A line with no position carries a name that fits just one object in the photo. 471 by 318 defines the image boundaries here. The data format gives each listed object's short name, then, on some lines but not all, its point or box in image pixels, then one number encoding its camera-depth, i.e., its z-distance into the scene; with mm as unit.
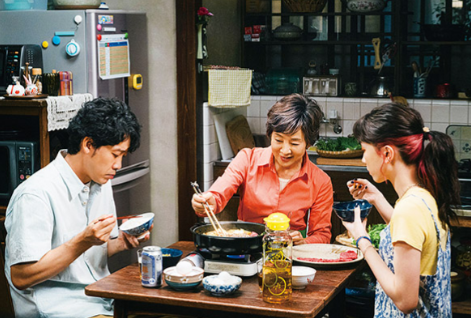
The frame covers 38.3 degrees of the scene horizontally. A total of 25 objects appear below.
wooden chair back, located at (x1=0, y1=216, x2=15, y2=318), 2666
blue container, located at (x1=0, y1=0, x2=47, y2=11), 4195
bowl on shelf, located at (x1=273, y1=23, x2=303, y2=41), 5367
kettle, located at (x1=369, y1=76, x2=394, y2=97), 5227
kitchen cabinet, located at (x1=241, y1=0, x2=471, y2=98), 5336
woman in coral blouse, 3154
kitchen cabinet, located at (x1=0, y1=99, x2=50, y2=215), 3604
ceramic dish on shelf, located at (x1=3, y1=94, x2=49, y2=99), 3626
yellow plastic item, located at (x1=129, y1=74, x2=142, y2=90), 4520
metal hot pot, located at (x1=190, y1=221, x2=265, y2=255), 2441
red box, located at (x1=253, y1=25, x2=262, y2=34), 5488
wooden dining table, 2209
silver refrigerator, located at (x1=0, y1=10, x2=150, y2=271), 4012
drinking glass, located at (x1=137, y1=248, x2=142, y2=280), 2418
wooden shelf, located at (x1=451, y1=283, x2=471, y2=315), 3771
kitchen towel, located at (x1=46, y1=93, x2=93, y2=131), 3666
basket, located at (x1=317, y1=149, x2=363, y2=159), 4773
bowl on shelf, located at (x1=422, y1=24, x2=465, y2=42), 5059
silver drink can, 2377
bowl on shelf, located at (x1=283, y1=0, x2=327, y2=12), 5324
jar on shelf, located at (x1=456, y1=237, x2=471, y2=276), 4004
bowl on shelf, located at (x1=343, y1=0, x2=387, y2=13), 5152
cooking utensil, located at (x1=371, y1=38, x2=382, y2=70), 5242
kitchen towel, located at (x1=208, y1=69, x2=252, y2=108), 4750
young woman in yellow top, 2107
